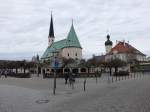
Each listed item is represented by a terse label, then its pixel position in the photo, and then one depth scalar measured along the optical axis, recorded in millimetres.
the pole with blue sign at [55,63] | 9981
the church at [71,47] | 48587
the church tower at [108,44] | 55316
